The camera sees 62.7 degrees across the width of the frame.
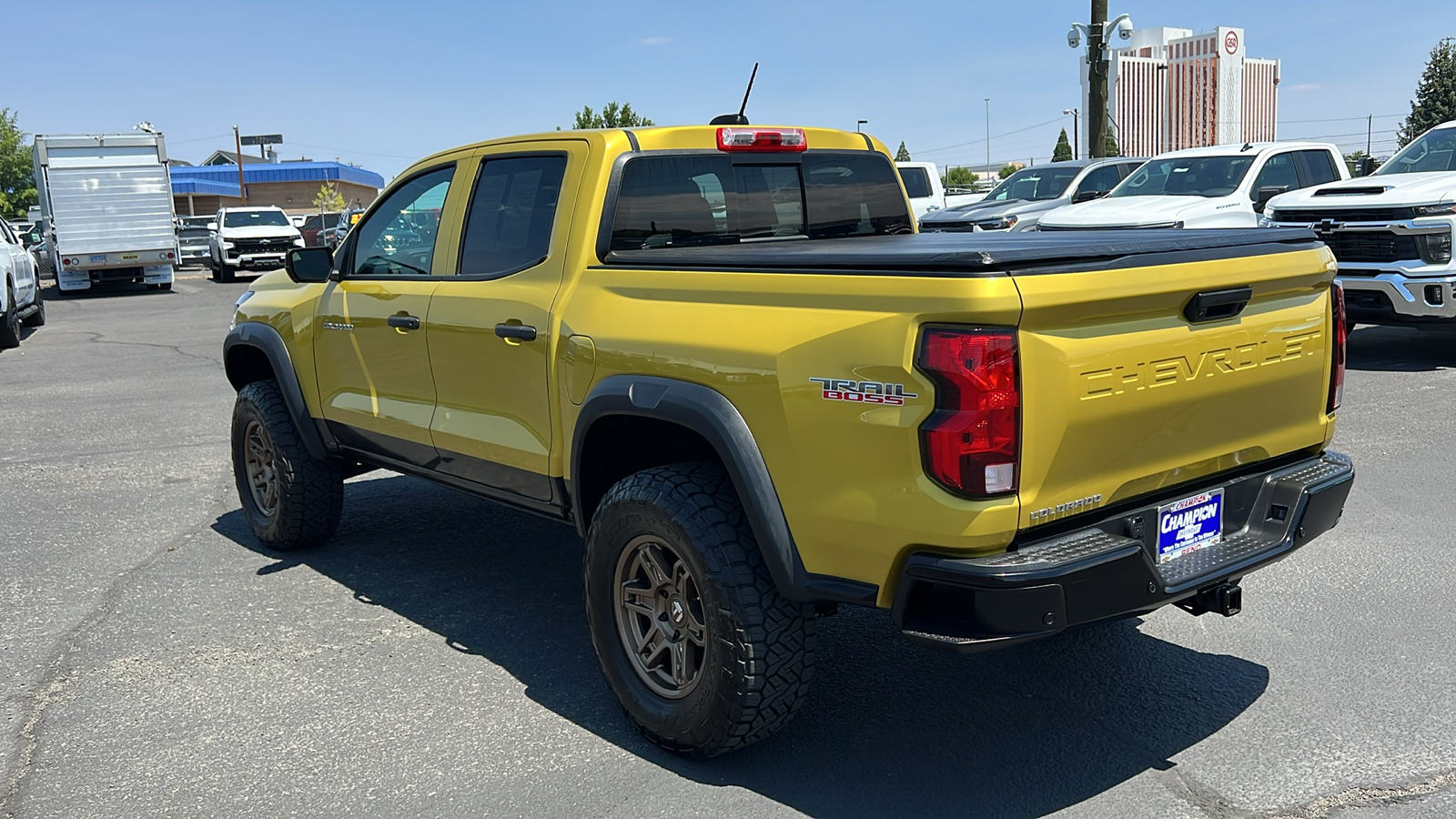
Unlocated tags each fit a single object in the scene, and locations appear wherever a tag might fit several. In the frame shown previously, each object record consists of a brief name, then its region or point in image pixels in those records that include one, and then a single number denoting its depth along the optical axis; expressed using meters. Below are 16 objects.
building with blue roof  78.50
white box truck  24.06
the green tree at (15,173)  70.69
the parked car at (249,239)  28.67
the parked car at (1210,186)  11.84
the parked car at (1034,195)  16.35
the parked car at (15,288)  15.11
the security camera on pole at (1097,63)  21.86
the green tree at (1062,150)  112.19
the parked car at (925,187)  21.83
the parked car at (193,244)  37.03
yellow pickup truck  2.91
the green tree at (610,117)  52.00
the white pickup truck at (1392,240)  9.56
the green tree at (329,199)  77.19
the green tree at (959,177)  108.59
